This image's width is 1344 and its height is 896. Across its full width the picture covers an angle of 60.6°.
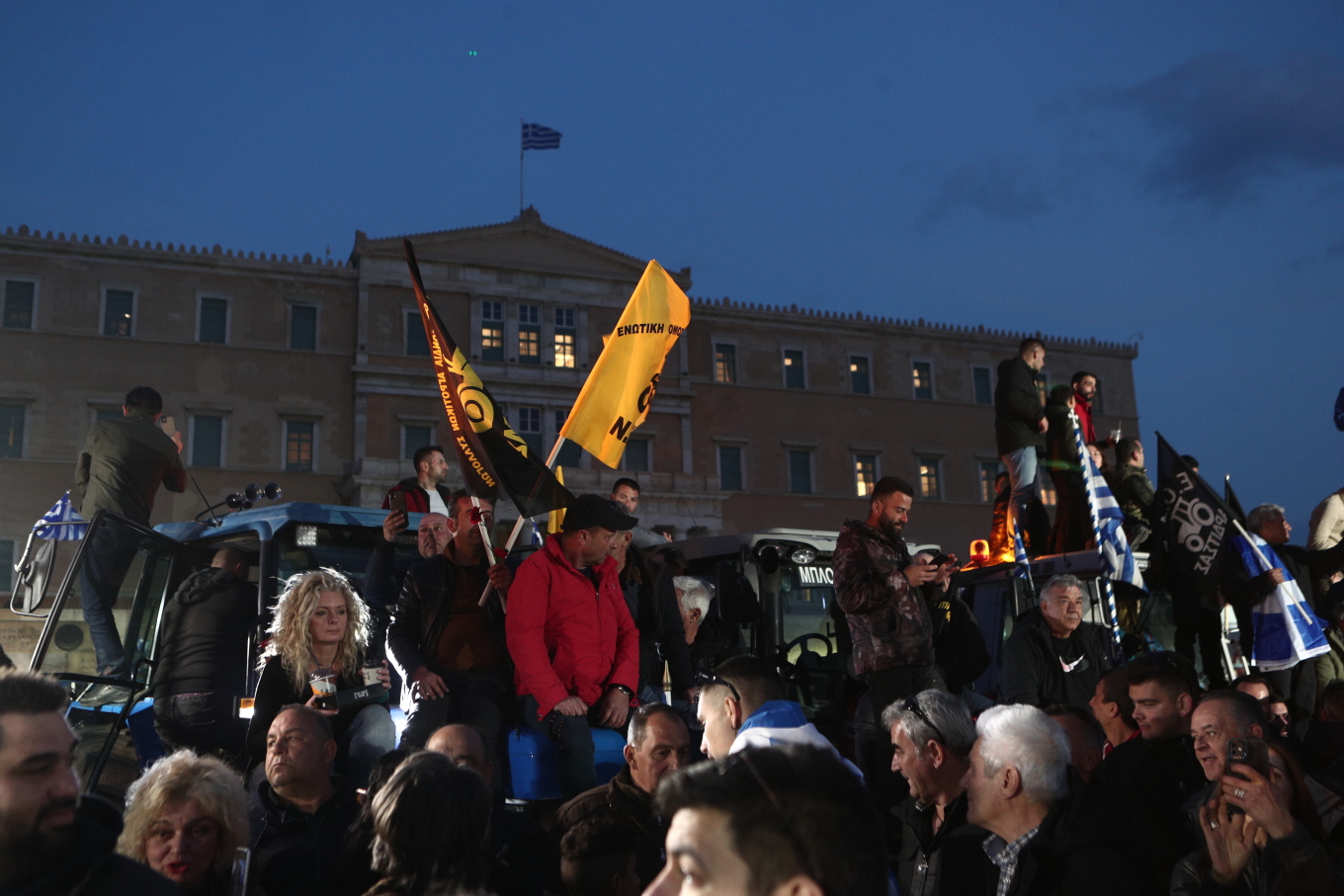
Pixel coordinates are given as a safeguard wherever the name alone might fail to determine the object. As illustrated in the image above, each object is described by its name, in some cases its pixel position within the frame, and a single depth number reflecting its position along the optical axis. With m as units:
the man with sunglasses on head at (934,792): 4.15
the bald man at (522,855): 4.23
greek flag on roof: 41.12
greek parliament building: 34.75
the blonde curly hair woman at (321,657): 5.59
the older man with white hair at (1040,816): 3.81
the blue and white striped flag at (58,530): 6.75
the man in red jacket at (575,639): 5.53
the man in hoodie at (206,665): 6.22
